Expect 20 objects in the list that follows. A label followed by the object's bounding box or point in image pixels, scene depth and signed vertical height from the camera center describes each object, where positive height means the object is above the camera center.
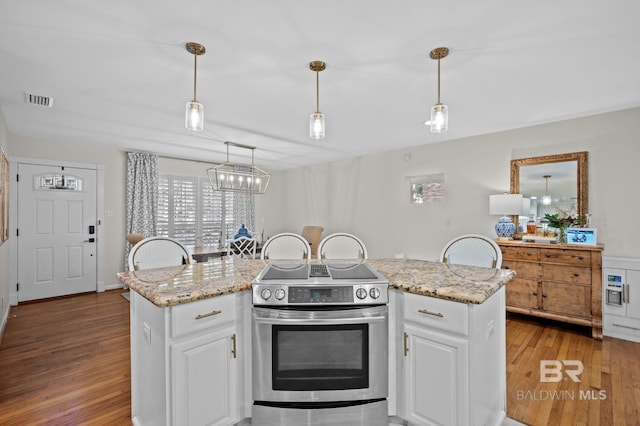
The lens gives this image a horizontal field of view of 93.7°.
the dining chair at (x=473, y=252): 2.30 -0.31
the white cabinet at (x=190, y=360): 1.42 -0.75
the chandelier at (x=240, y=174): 4.76 +0.78
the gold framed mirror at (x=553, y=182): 3.58 +0.39
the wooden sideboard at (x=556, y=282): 3.17 -0.77
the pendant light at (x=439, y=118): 1.99 +0.63
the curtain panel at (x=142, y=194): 5.23 +0.34
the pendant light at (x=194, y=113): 1.97 +0.66
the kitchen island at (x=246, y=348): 1.44 -0.70
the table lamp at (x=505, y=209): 3.82 +0.05
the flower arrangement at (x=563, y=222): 3.54 -0.10
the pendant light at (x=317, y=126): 2.16 +0.63
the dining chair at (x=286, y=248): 2.91 -0.34
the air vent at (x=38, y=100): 2.92 +1.13
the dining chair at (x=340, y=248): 2.87 -0.34
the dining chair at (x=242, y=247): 4.29 -0.49
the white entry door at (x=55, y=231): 4.39 -0.28
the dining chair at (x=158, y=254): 2.39 -0.34
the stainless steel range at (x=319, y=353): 1.60 -0.76
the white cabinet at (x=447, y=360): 1.47 -0.77
